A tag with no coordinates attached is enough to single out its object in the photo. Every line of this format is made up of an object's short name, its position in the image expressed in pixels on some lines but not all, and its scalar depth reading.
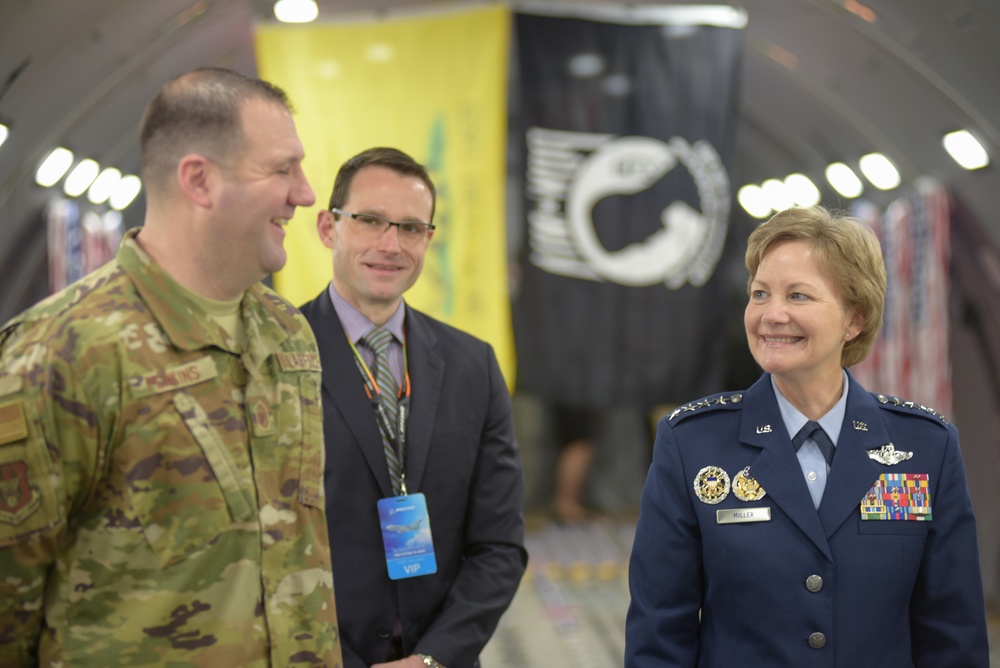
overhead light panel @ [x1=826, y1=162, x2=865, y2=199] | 9.08
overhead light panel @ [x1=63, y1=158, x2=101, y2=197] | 8.37
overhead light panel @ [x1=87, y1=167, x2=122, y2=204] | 9.05
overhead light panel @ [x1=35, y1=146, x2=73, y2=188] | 7.67
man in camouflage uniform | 1.78
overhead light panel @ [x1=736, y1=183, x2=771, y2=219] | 11.09
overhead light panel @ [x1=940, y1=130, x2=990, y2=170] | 6.77
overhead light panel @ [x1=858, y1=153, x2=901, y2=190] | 8.26
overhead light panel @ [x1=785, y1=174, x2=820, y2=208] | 10.08
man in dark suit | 2.67
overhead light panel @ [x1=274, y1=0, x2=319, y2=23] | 7.14
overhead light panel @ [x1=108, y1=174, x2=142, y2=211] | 9.72
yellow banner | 6.73
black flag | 7.11
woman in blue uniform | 2.36
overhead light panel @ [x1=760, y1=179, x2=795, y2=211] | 10.57
